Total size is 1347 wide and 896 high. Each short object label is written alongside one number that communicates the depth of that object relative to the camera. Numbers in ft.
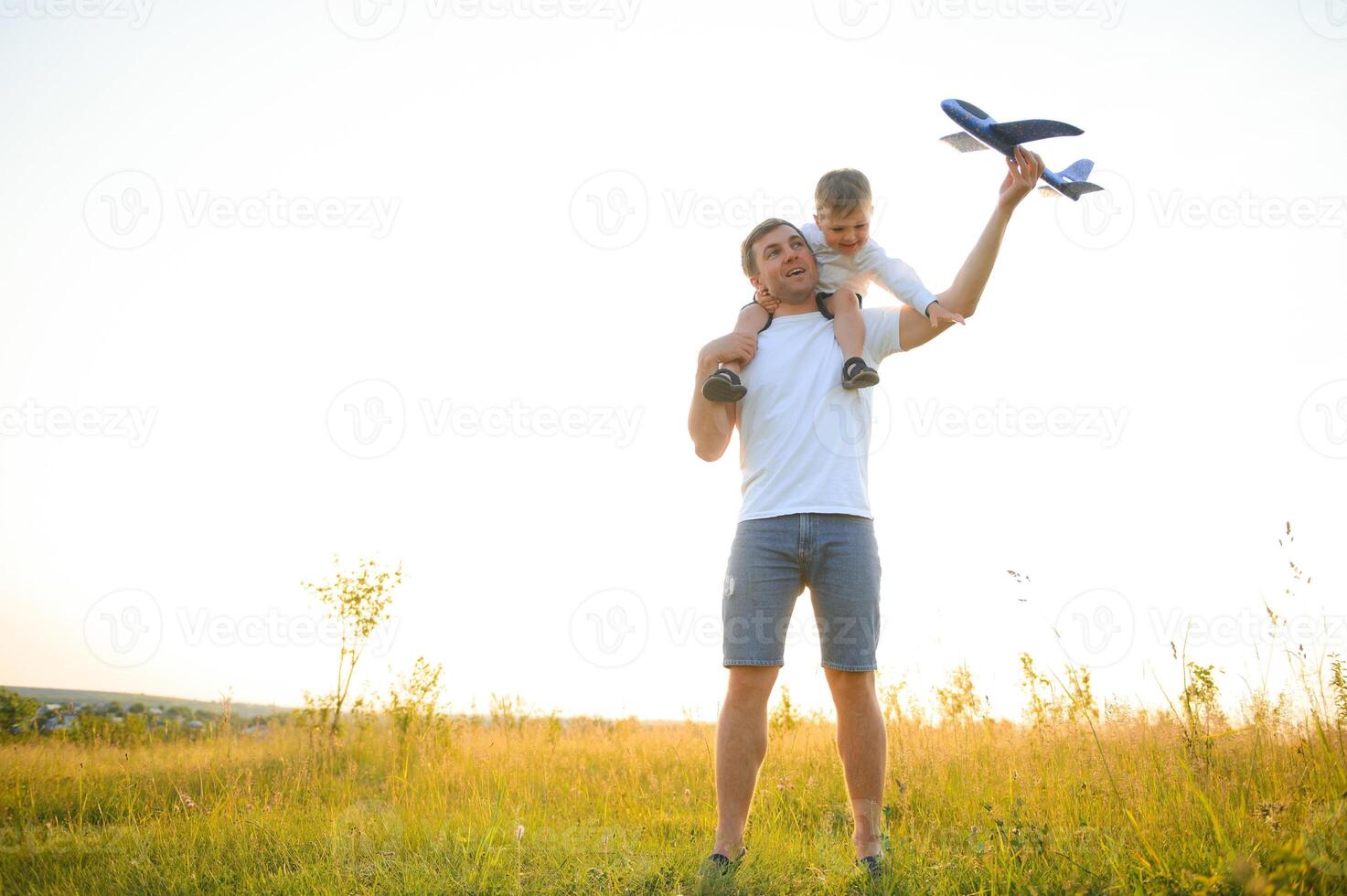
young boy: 10.24
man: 9.66
